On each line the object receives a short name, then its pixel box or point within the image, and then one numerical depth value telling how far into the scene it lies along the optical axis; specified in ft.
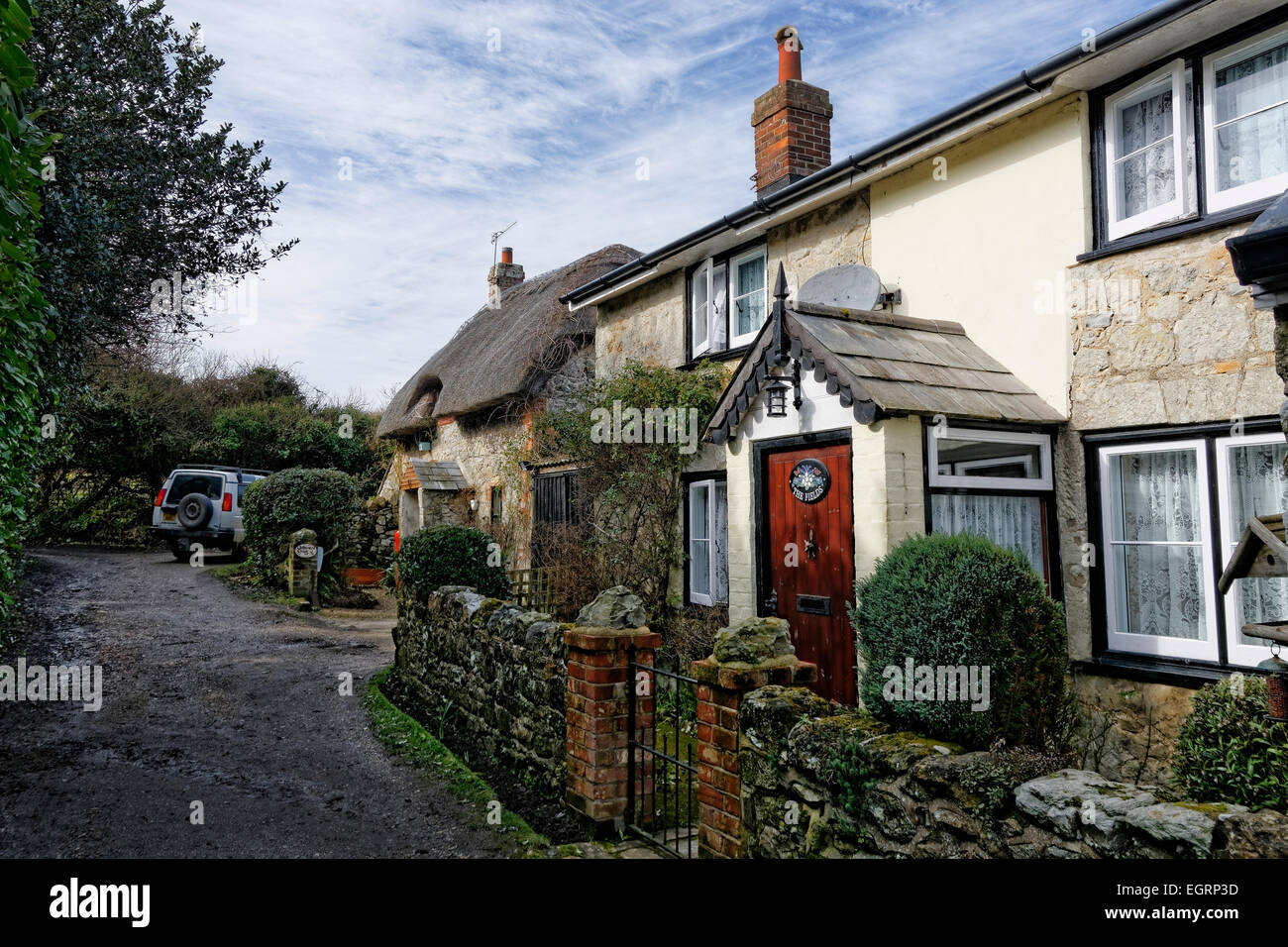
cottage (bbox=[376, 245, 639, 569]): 43.60
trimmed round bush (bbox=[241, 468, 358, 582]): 48.39
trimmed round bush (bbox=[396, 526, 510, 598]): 27.53
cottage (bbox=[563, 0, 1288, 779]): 17.63
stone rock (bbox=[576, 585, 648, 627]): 16.40
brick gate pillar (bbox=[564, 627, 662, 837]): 15.90
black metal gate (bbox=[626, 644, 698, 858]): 15.51
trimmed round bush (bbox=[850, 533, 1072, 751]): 11.40
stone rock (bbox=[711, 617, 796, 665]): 13.38
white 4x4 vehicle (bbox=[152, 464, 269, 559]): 55.31
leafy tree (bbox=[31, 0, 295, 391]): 21.22
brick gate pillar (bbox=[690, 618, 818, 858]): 12.92
